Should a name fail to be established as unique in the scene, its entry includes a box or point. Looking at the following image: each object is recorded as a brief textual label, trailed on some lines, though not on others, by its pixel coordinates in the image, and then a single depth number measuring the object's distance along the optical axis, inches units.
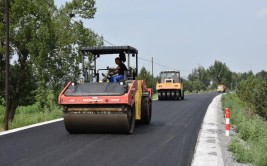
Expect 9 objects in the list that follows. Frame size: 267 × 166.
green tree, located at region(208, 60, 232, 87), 4707.2
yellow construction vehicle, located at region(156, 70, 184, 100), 1403.8
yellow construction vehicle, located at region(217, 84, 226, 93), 3538.4
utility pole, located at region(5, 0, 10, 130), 571.7
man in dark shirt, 478.6
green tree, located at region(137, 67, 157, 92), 2244.3
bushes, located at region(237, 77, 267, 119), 1630.2
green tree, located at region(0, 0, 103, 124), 917.2
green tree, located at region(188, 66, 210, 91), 5123.0
